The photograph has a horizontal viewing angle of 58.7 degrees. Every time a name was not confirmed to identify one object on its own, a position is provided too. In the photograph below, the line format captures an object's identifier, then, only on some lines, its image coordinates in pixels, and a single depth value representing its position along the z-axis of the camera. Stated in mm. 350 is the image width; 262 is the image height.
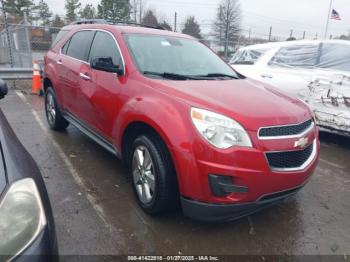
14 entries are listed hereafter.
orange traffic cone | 8453
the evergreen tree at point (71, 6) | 48812
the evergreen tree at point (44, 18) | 17697
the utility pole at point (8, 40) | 10461
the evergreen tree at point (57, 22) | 18784
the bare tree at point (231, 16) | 28434
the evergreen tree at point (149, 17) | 41009
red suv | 2400
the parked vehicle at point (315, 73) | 4941
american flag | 18281
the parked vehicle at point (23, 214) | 1353
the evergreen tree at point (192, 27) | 29438
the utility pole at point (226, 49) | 15627
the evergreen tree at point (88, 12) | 40625
